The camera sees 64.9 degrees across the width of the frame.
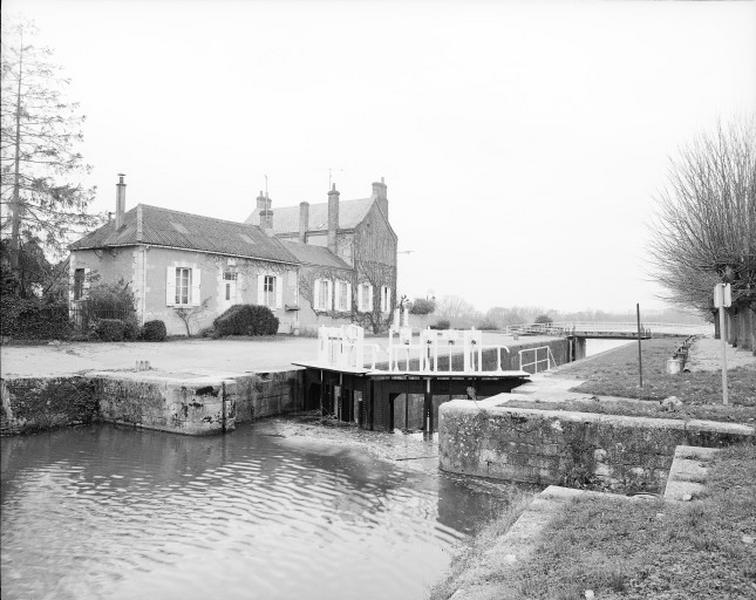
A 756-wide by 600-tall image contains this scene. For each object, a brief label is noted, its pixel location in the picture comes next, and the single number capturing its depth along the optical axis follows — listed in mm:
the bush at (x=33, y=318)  18516
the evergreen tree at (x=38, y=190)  19578
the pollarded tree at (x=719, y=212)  13688
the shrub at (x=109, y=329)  20062
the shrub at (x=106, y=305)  20750
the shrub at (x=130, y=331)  20641
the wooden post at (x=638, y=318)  11133
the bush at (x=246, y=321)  24141
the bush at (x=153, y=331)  21234
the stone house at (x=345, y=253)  32406
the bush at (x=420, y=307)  38000
